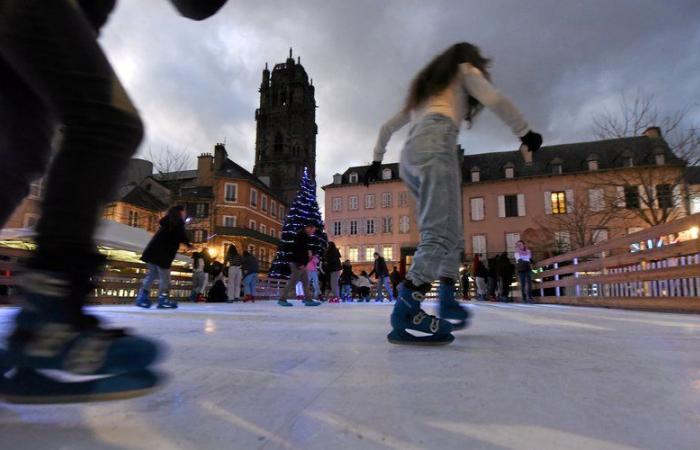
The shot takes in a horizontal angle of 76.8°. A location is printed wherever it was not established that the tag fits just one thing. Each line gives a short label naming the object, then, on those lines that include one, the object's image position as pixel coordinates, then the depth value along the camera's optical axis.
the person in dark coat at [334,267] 13.05
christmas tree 26.85
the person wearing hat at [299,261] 8.72
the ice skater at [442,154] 2.33
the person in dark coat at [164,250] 6.89
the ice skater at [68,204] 0.81
